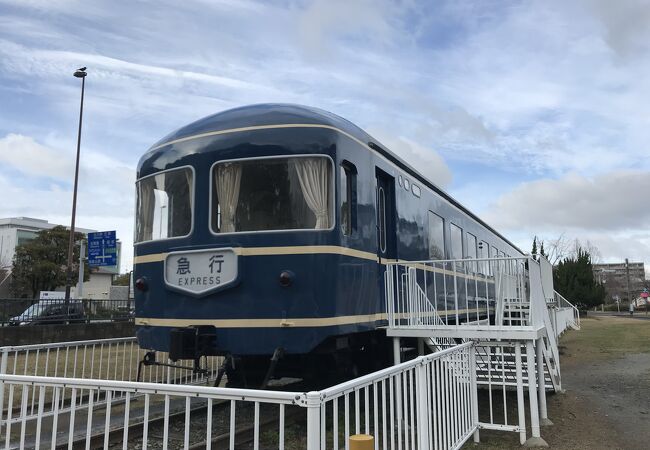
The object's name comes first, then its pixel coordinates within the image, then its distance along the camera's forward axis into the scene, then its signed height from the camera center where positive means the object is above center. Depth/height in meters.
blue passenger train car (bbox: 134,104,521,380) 5.79 +0.76
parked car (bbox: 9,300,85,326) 17.22 -0.20
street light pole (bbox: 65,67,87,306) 22.36 +5.88
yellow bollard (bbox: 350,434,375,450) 2.93 -0.73
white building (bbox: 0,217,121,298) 46.00 +6.41
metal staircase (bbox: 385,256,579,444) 6.38 -0.24
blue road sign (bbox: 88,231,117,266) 21.38 +2.31
